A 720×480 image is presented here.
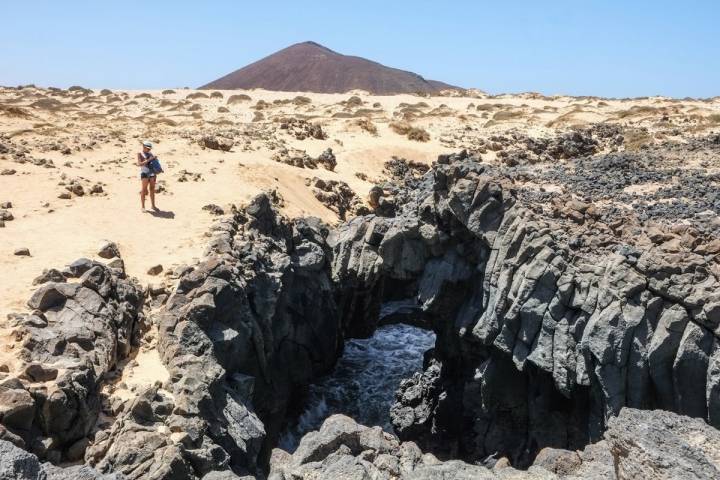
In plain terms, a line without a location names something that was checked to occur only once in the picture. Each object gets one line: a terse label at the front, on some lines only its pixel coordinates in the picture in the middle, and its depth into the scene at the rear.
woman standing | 23.80
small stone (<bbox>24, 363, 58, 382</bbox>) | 12.55
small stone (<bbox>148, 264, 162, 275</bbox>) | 19.02
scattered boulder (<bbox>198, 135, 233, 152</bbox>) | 38.03
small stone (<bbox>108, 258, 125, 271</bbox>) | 18.16
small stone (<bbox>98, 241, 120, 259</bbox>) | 18.92
